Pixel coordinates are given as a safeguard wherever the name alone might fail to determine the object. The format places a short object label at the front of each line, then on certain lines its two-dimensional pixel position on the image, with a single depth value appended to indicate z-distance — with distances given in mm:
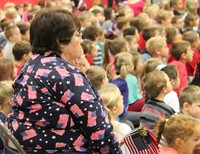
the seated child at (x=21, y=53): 8737
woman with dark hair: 3653
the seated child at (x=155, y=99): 6606
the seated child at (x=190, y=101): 6360
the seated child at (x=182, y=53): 9836
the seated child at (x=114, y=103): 5980
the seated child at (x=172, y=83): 7437
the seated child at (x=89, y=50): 10032
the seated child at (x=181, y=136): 4834
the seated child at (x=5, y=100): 5685
